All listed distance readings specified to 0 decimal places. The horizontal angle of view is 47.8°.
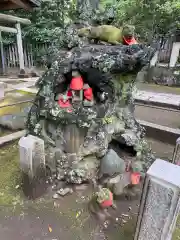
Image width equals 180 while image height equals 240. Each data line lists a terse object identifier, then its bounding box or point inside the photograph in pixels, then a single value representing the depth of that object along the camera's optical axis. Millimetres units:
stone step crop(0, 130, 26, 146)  4272
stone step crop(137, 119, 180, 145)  4704
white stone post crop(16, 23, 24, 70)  10961
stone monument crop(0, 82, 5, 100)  7241
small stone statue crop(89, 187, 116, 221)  2549
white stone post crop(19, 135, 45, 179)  2705
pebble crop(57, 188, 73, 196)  3008
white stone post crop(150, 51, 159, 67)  11750
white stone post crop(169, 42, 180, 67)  11062
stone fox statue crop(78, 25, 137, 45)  3156
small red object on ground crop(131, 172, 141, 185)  2926
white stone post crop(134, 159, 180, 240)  1709
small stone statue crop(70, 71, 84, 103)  2986
